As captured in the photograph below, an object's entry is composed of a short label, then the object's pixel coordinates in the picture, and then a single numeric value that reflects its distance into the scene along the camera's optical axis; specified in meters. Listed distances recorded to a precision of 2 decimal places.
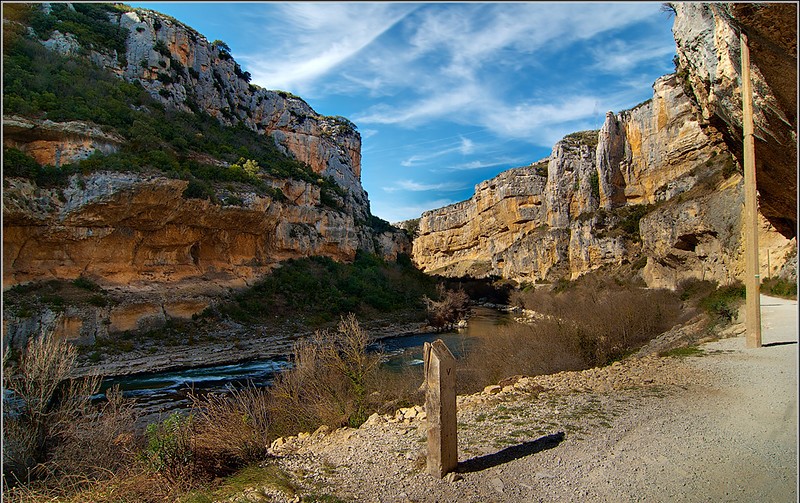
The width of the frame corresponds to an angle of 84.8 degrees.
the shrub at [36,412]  6.88
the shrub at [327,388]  10.20
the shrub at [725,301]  15.34
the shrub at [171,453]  6.26
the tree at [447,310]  37.59
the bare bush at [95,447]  7.02
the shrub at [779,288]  17.11
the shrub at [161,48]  38.91
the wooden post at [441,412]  5.58
